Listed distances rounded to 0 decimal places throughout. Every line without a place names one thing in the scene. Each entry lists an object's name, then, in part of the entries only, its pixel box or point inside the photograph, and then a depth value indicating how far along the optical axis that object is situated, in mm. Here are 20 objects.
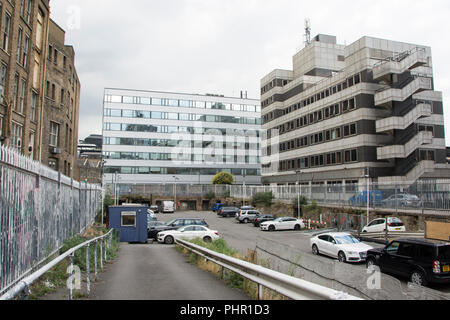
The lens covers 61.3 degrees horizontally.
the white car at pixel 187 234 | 26922
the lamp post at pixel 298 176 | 59262
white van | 62625
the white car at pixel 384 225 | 27297
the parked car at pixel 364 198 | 33662
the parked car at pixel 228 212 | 56125
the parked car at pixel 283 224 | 38875
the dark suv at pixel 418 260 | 12703
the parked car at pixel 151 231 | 30516
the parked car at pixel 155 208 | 62500
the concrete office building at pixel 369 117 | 44906
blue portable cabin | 26328
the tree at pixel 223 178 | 80312
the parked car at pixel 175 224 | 30609
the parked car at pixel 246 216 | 48094
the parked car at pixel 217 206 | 64925
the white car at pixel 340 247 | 19172
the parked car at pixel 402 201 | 28925
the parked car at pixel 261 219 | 43156
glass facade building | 83750
